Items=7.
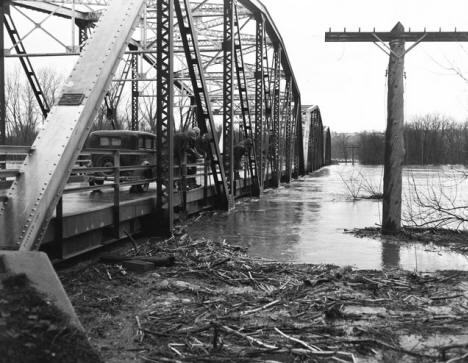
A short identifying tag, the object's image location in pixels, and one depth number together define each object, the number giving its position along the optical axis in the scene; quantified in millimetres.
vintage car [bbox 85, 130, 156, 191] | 13617
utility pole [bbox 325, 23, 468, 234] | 10766
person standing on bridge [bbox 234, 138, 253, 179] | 19328
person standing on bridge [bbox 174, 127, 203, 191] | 12802
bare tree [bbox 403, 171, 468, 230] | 10722
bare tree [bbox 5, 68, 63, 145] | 39022
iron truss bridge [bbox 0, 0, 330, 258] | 5590
